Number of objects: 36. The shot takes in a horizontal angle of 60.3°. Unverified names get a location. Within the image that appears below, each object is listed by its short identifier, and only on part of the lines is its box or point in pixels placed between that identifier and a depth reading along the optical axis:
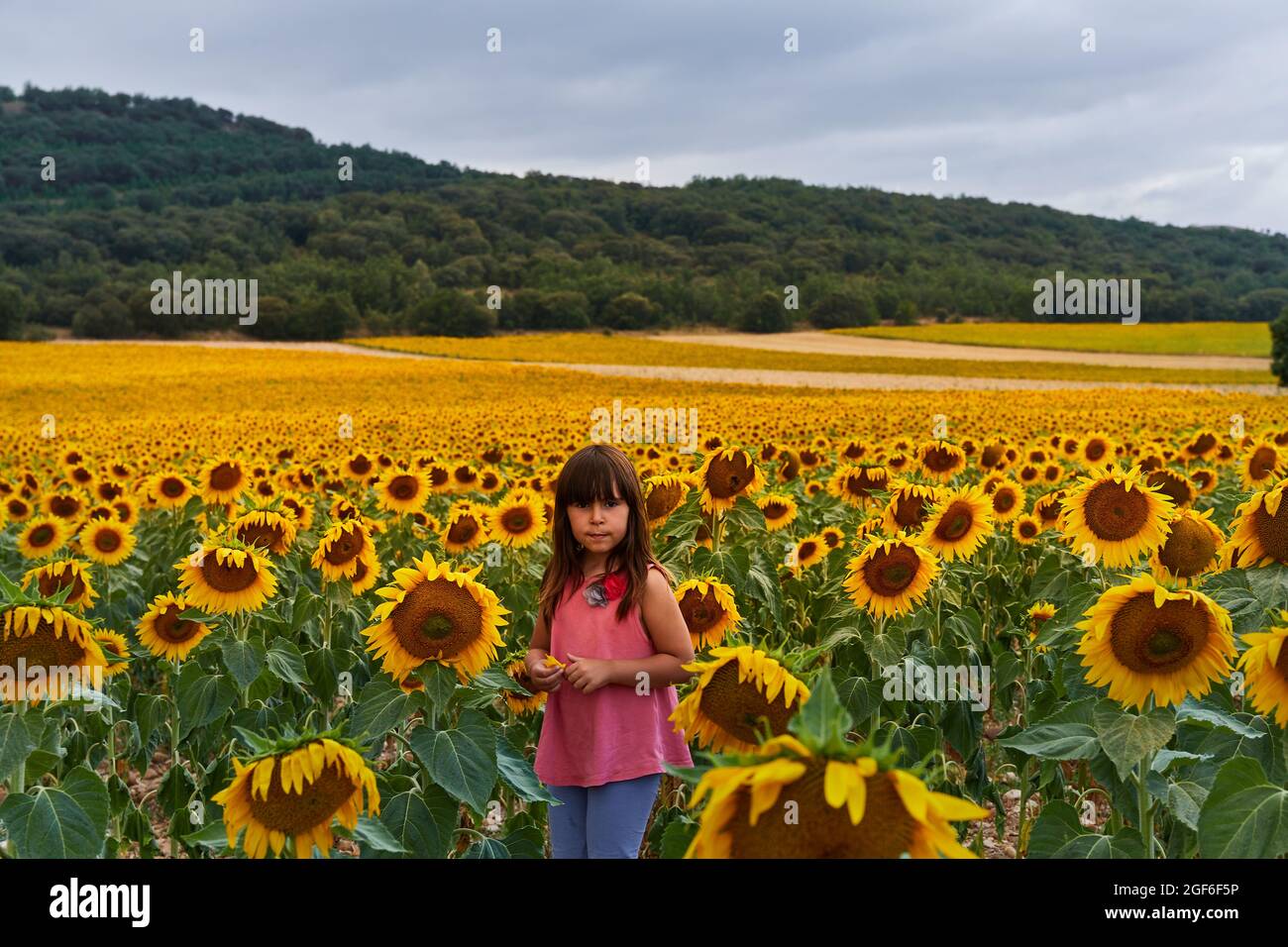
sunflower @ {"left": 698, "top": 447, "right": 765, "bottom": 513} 5.26
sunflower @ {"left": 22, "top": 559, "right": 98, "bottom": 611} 4.20
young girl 3.26
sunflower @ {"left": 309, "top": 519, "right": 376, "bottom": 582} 4.82
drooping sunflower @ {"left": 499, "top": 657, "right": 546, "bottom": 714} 3.87
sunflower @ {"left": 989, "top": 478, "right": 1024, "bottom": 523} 6.80
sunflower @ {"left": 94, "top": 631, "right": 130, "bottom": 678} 4.28
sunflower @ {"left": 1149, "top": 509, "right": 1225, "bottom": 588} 4.02
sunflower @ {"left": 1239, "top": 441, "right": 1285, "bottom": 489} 6.84
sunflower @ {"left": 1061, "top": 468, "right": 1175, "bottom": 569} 4.05
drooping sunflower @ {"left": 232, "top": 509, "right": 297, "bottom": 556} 4.91
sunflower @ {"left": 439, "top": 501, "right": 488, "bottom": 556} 5.81
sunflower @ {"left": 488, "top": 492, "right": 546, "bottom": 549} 6.05
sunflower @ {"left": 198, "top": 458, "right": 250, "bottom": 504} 7.45
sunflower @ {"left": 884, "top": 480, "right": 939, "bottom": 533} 5.18
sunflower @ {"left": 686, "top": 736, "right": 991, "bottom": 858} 1.57
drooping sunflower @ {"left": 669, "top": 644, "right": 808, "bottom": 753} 2.38
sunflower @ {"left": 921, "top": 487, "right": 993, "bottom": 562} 4.94
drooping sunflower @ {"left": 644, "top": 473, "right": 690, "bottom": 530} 5.47
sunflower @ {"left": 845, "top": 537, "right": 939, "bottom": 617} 4.21
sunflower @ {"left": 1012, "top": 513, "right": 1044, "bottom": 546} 6.48
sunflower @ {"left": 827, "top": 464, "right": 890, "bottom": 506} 6.80
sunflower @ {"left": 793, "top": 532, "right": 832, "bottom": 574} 5.89
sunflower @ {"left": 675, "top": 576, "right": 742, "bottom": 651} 3.82
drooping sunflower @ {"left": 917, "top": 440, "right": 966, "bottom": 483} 7.34
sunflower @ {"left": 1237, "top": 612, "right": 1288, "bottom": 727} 2.36
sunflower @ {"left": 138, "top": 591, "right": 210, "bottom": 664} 4.83
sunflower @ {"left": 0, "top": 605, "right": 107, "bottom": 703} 2.83
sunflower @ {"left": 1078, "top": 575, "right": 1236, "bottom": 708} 2.66
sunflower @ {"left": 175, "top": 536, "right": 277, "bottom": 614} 4.18
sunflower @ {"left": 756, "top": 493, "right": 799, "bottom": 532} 6.16
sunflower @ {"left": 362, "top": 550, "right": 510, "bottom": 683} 3.10
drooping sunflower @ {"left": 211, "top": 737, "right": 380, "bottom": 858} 2.29
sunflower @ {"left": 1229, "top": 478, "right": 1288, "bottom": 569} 3.23
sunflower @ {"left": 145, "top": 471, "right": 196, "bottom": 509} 7.83
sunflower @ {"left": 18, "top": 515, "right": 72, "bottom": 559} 6.97
